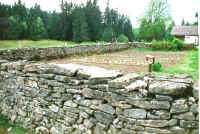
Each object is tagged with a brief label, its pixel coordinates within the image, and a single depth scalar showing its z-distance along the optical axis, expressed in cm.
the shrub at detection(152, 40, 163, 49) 1987
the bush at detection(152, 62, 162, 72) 725
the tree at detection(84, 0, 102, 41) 3806
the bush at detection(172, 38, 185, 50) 1927
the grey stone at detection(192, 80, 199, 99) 237
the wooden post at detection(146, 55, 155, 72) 683
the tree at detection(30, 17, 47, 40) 3144
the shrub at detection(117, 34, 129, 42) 3675
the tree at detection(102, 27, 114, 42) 3600
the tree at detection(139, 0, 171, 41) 3882
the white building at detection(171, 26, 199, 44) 3215
